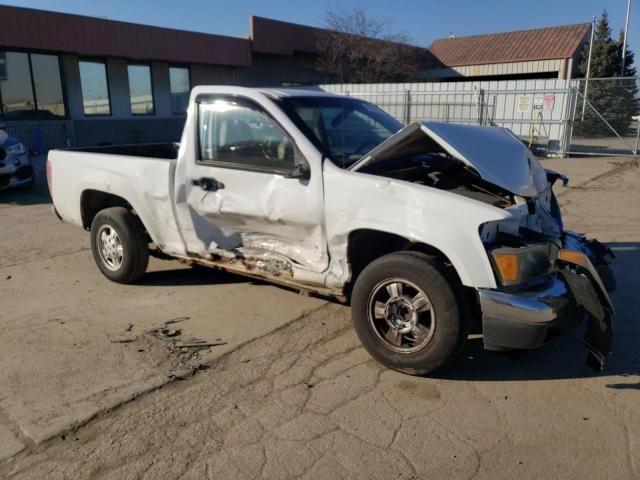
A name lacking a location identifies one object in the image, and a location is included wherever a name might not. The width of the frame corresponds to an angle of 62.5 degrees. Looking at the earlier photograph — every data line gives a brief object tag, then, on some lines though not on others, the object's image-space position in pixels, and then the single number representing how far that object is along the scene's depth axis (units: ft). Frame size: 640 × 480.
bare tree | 91.81
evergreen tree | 65.46
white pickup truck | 10.43
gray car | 33.68
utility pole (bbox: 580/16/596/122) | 89.15
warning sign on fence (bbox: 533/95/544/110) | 54.90
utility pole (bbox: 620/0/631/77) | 111.34
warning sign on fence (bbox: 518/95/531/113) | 55.57
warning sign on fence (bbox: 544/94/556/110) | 54.08
